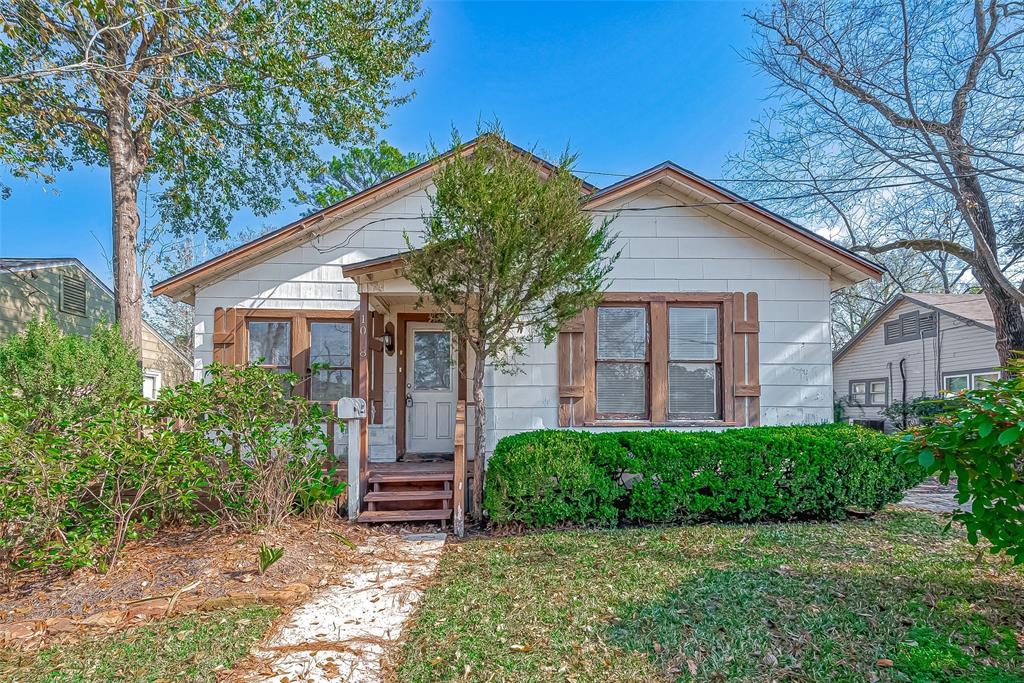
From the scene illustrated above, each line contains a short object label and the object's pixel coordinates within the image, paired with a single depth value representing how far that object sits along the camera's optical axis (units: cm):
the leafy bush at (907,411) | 1355
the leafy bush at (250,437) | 495
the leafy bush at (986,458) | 304
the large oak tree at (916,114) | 862
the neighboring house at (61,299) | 1056
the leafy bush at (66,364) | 705
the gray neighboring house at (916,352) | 1361
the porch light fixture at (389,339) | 779
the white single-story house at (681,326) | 661
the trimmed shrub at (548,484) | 553
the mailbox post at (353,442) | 601
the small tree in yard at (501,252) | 529
